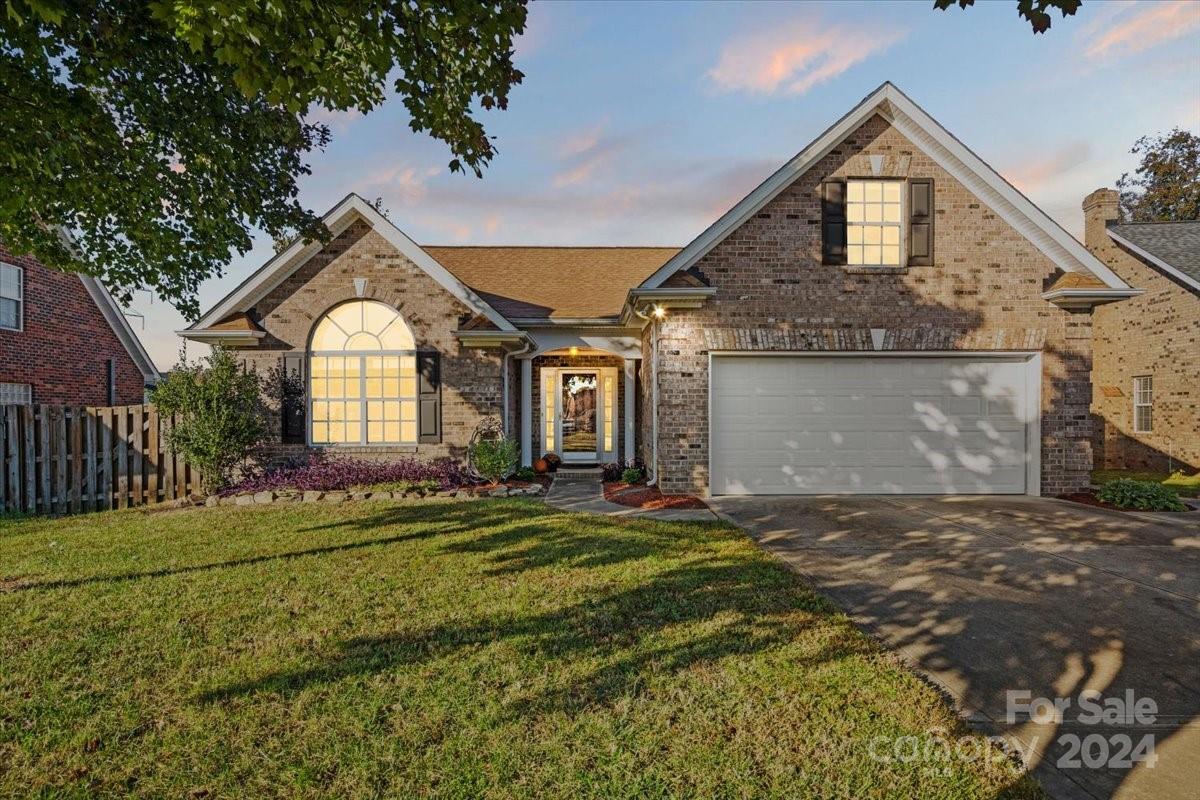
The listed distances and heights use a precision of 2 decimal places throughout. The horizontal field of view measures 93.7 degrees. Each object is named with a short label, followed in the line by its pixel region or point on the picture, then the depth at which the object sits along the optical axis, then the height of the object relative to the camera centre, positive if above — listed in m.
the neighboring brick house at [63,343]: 13.59 +1.35
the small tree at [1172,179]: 27.94 +11.16
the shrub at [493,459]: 10.58 -1.22
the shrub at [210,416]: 9.83 -0.40
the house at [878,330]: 9.68 +1.13
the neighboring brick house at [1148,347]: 14.51 +1.37
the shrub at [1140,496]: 8.59 -1.56
